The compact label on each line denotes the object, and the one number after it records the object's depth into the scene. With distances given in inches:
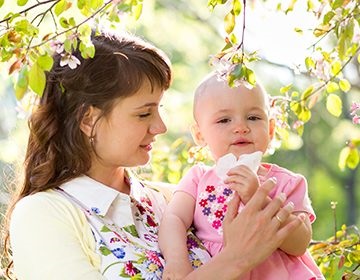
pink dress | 129.8
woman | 121.8
